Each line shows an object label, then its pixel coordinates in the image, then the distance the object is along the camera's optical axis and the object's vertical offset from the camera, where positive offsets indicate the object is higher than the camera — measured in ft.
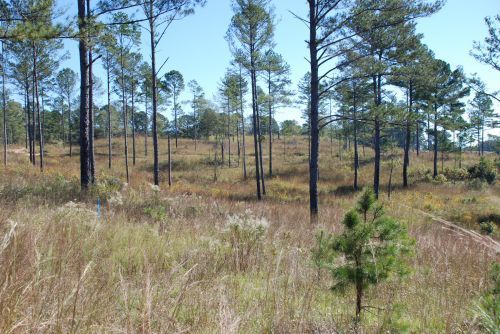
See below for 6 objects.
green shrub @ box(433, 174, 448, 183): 92.80 -9.05
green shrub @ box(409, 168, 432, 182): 98.27 -8.61
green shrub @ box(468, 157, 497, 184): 98.37 -7.56
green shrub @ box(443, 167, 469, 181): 101.81 -8.75
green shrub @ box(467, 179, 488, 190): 84.97 -9.77
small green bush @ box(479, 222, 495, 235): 42.29 -10.16
